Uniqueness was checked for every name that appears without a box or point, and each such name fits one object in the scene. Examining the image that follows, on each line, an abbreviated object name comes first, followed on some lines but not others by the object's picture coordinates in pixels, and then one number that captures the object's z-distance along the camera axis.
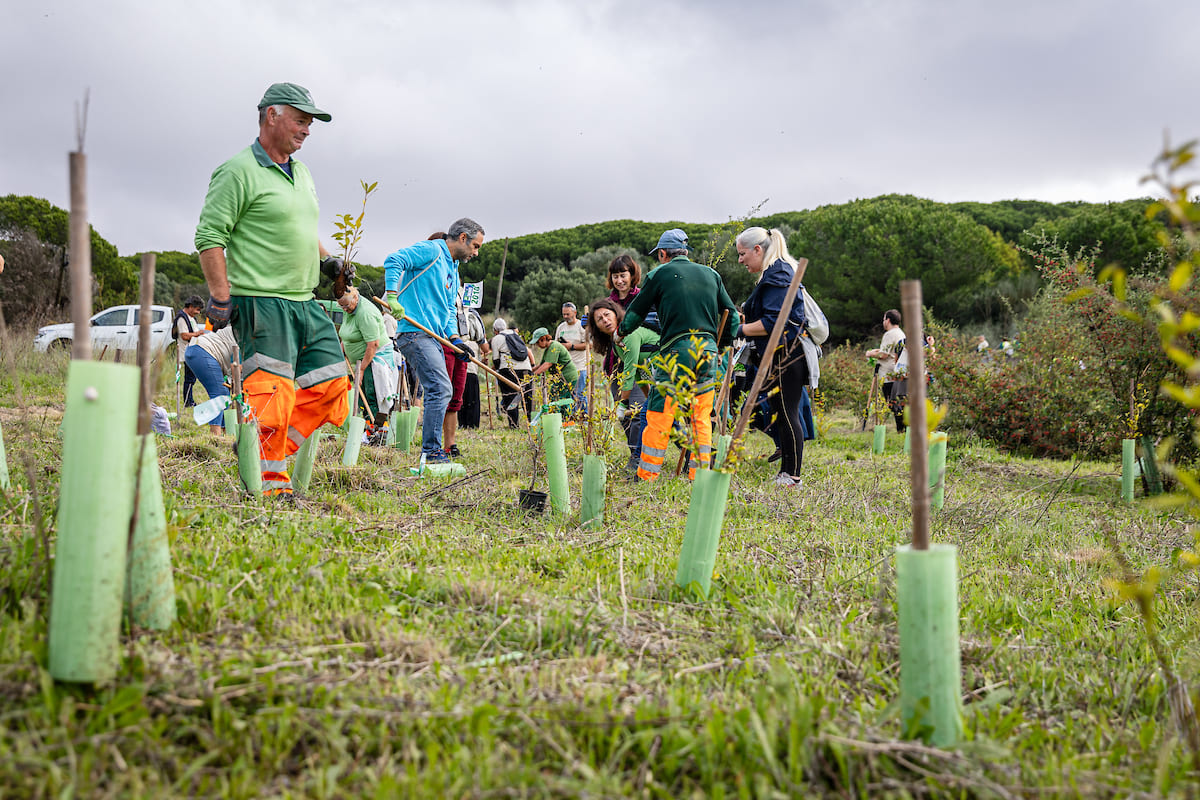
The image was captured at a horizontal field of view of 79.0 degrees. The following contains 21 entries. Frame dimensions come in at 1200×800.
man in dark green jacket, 4.71
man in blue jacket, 5.11
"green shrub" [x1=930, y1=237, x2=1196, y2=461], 5.61
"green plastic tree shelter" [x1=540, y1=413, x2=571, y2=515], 3.46
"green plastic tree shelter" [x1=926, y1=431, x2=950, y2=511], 4.27
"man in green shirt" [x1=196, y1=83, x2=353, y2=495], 3.14
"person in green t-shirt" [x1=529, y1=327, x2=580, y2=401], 7.09
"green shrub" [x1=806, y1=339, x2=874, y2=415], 14.80
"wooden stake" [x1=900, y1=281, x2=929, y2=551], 1.47
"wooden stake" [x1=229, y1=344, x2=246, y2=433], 3.09
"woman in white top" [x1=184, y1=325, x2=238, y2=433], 6.03
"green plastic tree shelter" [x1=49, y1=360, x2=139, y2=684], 1.35
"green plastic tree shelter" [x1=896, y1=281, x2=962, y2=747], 1.47
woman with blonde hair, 5.02
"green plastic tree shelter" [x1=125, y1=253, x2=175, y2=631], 1.59
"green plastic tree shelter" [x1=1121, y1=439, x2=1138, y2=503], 5.18
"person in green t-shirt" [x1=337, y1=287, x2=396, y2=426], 6.11
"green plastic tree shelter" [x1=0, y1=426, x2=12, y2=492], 2.76
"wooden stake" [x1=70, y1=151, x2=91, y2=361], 1.38
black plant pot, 3.67
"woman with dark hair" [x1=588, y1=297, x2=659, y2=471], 6.01
